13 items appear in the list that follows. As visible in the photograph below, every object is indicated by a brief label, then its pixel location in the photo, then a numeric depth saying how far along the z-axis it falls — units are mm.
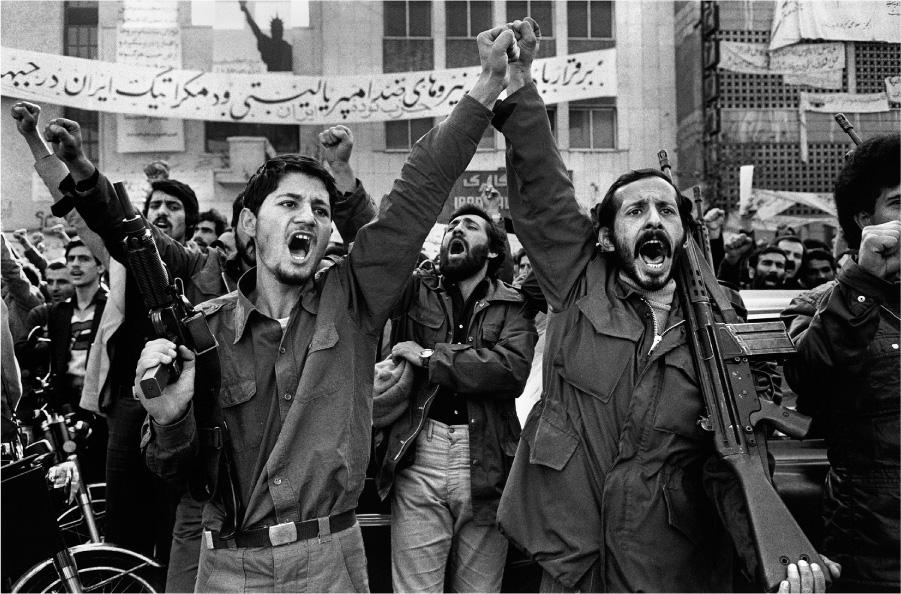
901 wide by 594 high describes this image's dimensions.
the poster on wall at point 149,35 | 20875
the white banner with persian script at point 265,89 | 18438
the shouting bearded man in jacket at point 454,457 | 3828
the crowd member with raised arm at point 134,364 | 3695
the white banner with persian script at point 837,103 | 20375
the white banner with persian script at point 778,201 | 19375
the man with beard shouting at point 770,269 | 7094
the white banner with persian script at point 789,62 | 20688
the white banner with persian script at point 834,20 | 18875
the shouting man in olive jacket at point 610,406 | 2594
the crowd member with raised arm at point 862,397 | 2711
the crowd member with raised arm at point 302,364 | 2295
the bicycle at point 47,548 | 3527
